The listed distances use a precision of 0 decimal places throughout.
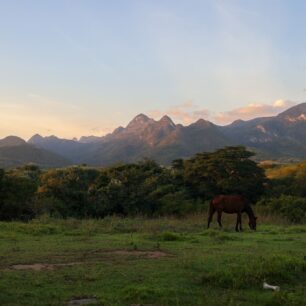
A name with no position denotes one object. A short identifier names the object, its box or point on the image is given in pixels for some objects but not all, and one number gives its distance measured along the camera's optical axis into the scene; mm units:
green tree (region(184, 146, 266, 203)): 47500
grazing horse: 21938
